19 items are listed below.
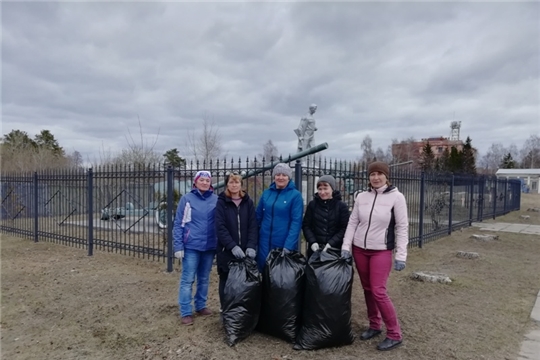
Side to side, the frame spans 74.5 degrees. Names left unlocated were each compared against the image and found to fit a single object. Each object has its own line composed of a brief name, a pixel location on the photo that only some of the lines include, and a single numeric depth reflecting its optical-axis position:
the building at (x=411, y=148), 64.38
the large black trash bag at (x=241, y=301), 3.22
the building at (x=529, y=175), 50.82
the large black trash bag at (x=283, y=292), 3.18
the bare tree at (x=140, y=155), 16.90
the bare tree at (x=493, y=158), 77.94
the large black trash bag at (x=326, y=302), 3.04
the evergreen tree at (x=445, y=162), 40.38
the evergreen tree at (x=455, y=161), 39.75
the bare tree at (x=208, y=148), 21.23
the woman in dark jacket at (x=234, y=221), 3.52
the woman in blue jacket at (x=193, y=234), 3.76
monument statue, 15.01
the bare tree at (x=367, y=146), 69.01
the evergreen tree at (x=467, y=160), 39.65
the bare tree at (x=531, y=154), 71.35
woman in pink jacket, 3.21
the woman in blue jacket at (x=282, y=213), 3.46
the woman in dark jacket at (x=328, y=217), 3.44
